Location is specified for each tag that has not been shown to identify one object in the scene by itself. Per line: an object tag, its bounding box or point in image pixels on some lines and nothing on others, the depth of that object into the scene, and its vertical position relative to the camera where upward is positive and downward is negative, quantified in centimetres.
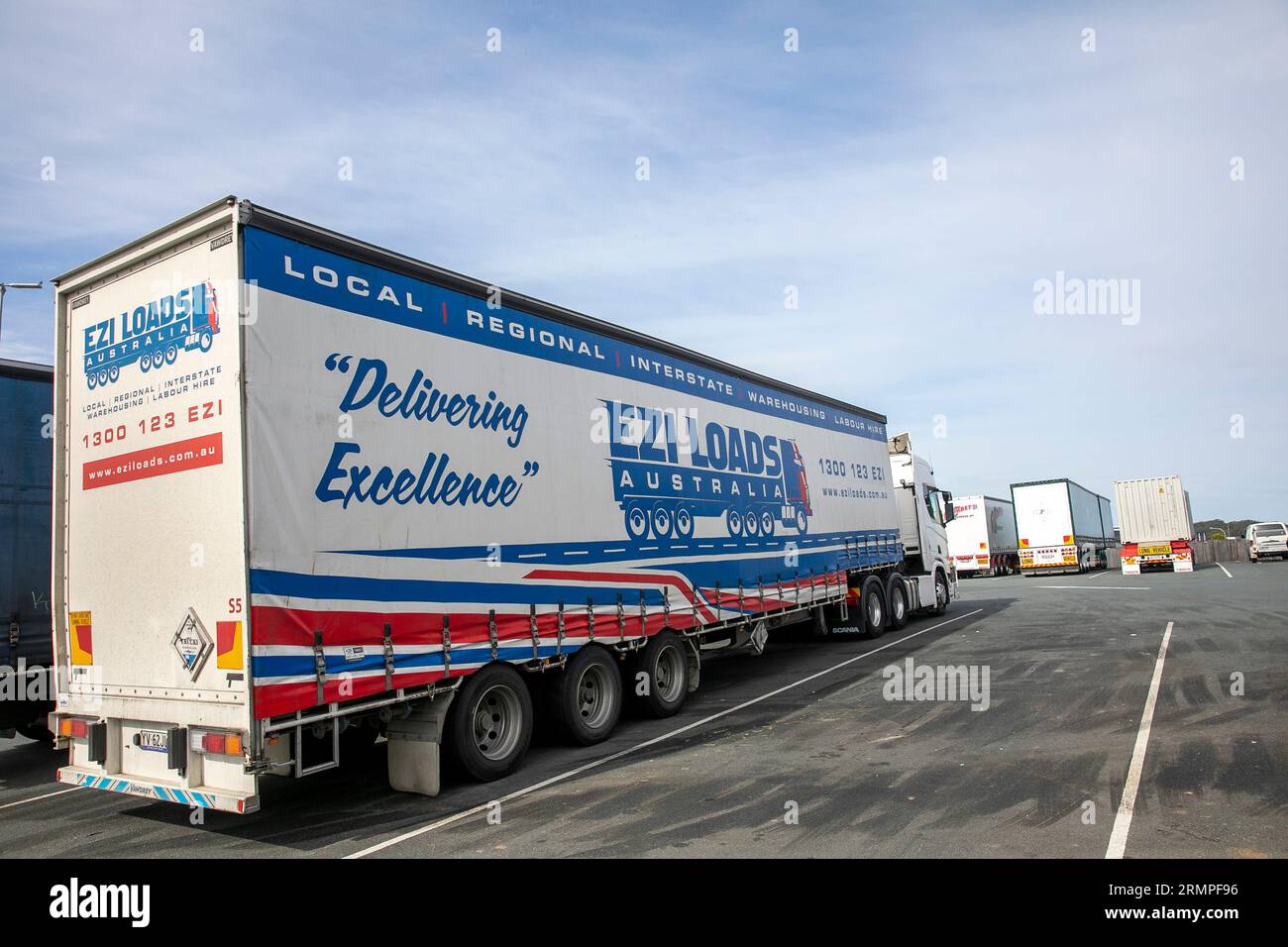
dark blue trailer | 843 +60
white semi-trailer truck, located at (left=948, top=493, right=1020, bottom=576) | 3950 +5
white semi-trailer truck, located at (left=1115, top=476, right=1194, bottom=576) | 3622 +3
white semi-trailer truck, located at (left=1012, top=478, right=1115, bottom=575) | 3778 +30
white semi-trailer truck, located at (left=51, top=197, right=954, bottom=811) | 572 +49
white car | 4228 -118
